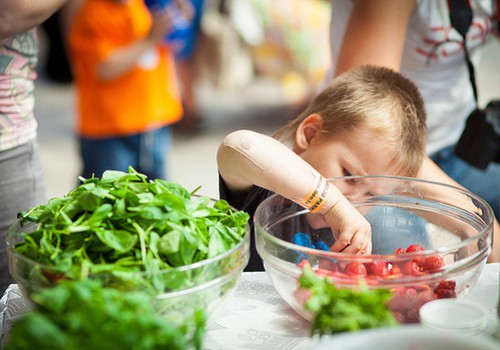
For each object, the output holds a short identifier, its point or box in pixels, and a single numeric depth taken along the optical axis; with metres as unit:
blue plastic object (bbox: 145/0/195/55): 2.92
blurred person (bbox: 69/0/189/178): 2.71
